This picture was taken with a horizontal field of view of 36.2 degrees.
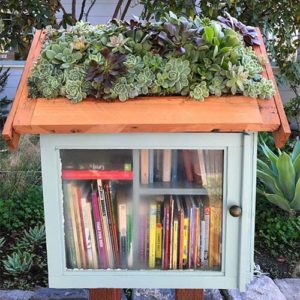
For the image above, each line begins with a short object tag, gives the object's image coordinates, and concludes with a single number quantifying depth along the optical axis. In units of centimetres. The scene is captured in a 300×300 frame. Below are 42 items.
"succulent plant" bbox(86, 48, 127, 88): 157
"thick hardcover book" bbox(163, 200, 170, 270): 176
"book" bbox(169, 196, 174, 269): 175
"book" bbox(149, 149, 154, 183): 167
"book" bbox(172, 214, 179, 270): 176
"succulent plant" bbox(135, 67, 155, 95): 159
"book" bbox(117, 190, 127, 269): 174
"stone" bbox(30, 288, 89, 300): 237
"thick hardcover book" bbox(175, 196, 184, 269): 175
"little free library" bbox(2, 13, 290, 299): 155
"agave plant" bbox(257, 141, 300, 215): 303
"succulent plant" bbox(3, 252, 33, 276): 263
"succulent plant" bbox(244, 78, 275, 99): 158
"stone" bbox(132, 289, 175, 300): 236
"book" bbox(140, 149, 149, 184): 167
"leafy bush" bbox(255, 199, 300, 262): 302
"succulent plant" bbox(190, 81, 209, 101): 158
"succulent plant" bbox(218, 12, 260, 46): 183
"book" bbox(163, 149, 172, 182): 168
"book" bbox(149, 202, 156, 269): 176
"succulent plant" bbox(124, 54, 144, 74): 160
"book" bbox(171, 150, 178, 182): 168
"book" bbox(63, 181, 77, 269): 172
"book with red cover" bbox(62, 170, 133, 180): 169
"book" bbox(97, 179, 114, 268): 173
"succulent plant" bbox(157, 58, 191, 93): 159
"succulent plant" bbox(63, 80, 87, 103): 159
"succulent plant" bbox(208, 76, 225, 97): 160
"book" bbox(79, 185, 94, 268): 173
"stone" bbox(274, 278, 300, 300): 243
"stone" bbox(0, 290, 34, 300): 240
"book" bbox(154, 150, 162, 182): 168
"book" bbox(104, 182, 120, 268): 173
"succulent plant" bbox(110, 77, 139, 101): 158
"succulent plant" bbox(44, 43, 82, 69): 165
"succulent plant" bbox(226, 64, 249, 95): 158
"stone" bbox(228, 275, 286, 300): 238
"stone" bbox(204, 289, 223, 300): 238
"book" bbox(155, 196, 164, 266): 176
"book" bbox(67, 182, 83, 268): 171
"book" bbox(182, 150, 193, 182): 167
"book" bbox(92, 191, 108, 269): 174
